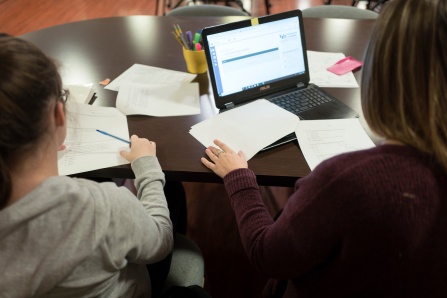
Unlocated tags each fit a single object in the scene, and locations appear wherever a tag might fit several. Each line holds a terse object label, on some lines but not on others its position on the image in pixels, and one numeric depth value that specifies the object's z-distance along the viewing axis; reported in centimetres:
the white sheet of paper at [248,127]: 98
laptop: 109
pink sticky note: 131
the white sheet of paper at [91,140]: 93
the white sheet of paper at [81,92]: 116
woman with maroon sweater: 51
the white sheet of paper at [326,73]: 125
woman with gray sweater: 55
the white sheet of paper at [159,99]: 112
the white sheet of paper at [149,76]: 127
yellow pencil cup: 127
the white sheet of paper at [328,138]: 95
